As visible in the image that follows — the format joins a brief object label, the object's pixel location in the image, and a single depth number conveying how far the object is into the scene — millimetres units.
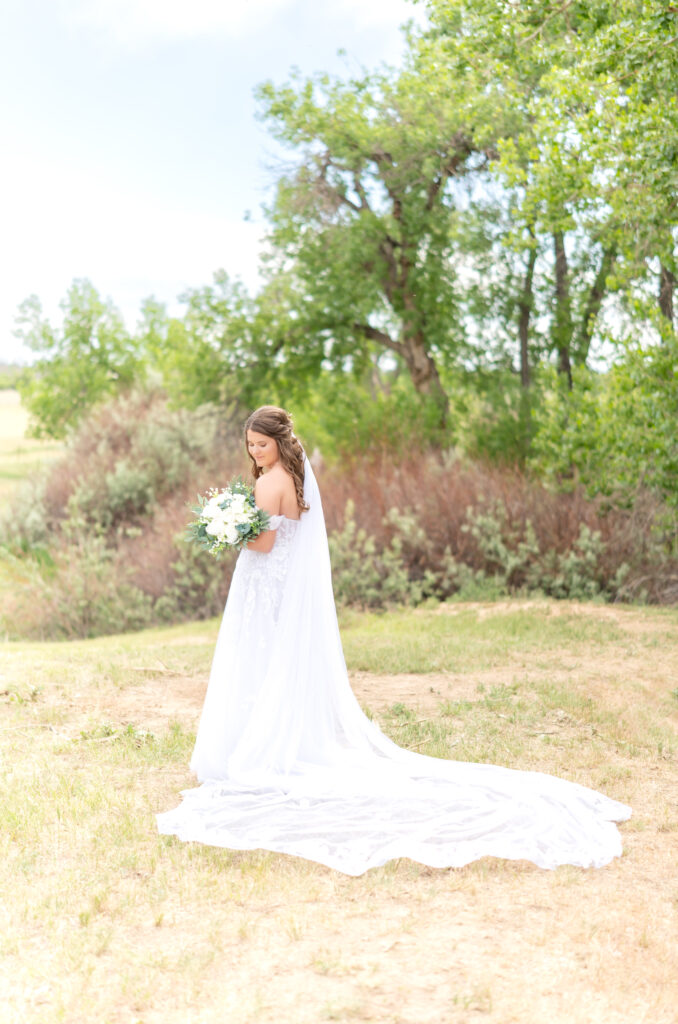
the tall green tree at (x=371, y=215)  21516
